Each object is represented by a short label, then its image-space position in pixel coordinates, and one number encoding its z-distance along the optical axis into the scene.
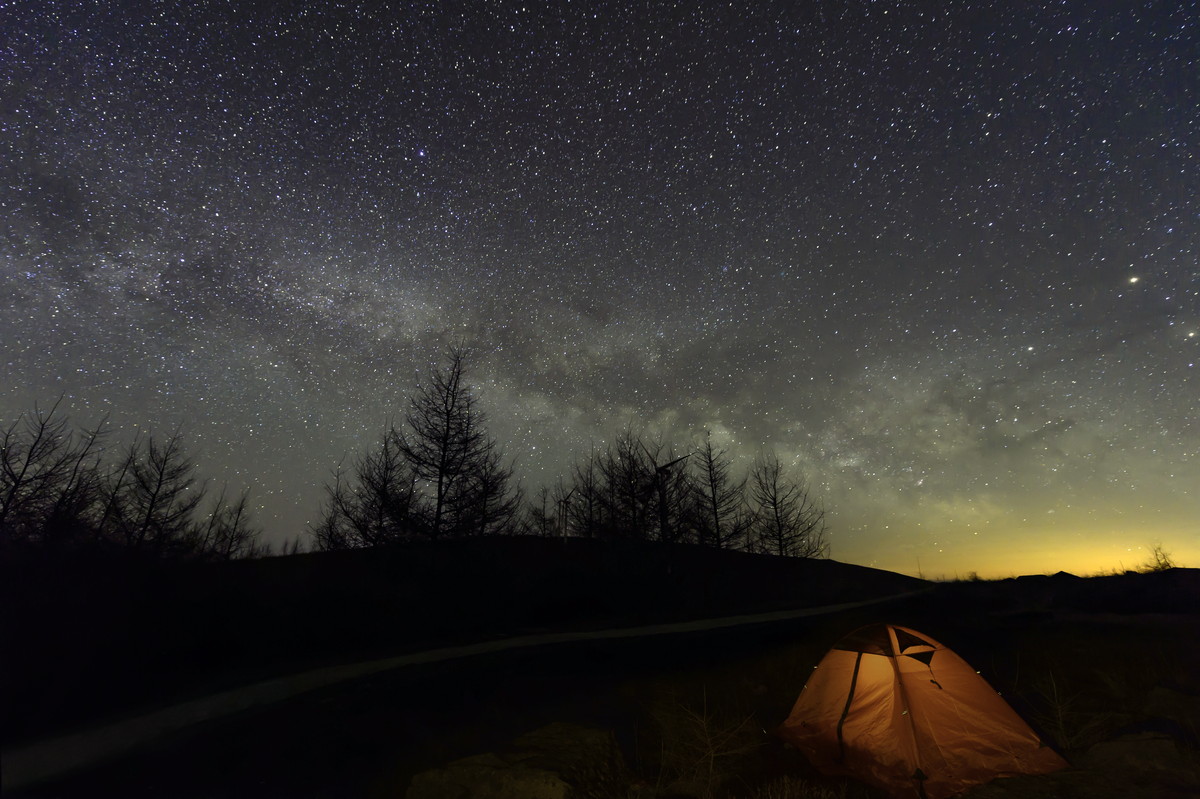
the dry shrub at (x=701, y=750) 8.70
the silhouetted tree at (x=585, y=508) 36.94
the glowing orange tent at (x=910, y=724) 8.74
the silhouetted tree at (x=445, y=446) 25.58
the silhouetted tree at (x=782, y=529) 42.44
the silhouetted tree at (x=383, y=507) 25.19
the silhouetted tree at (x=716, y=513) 37.50
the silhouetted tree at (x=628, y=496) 34.81
